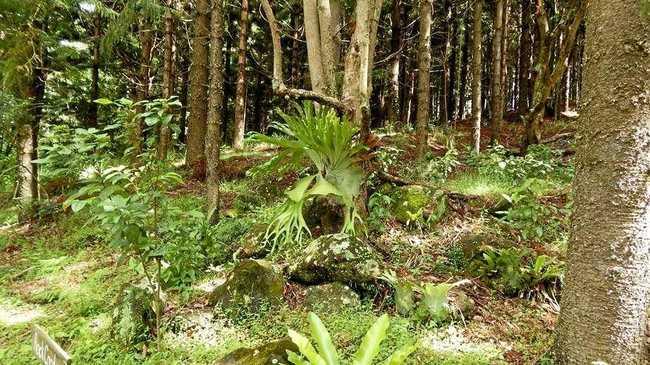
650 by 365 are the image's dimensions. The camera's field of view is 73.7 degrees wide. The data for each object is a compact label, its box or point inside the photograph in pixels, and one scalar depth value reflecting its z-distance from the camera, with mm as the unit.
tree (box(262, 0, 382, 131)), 5316
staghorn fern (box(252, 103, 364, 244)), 5039
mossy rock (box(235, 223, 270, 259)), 5129
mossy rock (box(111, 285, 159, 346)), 3613
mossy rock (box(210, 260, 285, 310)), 4039
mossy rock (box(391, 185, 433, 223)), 5520
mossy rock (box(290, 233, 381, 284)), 4113
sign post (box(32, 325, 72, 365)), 2192
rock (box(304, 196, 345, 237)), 5312
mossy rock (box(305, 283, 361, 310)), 3936
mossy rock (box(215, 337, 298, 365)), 2975
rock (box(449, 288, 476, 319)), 3664
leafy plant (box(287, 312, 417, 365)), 2566
